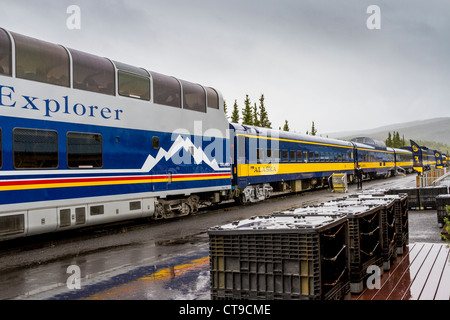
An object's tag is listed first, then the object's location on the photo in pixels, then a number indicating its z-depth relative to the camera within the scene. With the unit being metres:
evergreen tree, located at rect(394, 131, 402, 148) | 178.10
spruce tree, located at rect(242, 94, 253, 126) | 80.50
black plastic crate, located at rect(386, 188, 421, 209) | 15.95
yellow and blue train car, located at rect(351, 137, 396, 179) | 41.50
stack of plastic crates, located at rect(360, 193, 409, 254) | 7.57
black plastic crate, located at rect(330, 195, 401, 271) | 6.55
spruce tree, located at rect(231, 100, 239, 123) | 86.88
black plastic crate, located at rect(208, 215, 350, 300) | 4.34
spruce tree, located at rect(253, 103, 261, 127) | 86.45
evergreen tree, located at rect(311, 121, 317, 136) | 121.06
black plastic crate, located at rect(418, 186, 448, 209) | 15.64
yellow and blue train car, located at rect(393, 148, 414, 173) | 57.06
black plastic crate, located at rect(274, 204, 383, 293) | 5.58
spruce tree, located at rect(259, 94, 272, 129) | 88.06
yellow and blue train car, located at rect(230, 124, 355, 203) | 20.73
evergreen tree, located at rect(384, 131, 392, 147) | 174.73
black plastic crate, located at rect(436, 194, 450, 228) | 11.29
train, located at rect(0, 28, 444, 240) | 10.12
